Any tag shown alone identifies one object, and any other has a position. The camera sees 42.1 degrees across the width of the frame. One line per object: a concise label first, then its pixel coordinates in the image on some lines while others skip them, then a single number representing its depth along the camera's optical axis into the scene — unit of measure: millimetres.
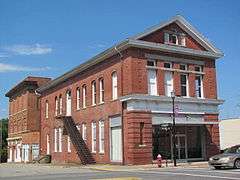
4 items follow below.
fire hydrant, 21598
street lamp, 23190
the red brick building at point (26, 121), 42991
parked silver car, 17804
